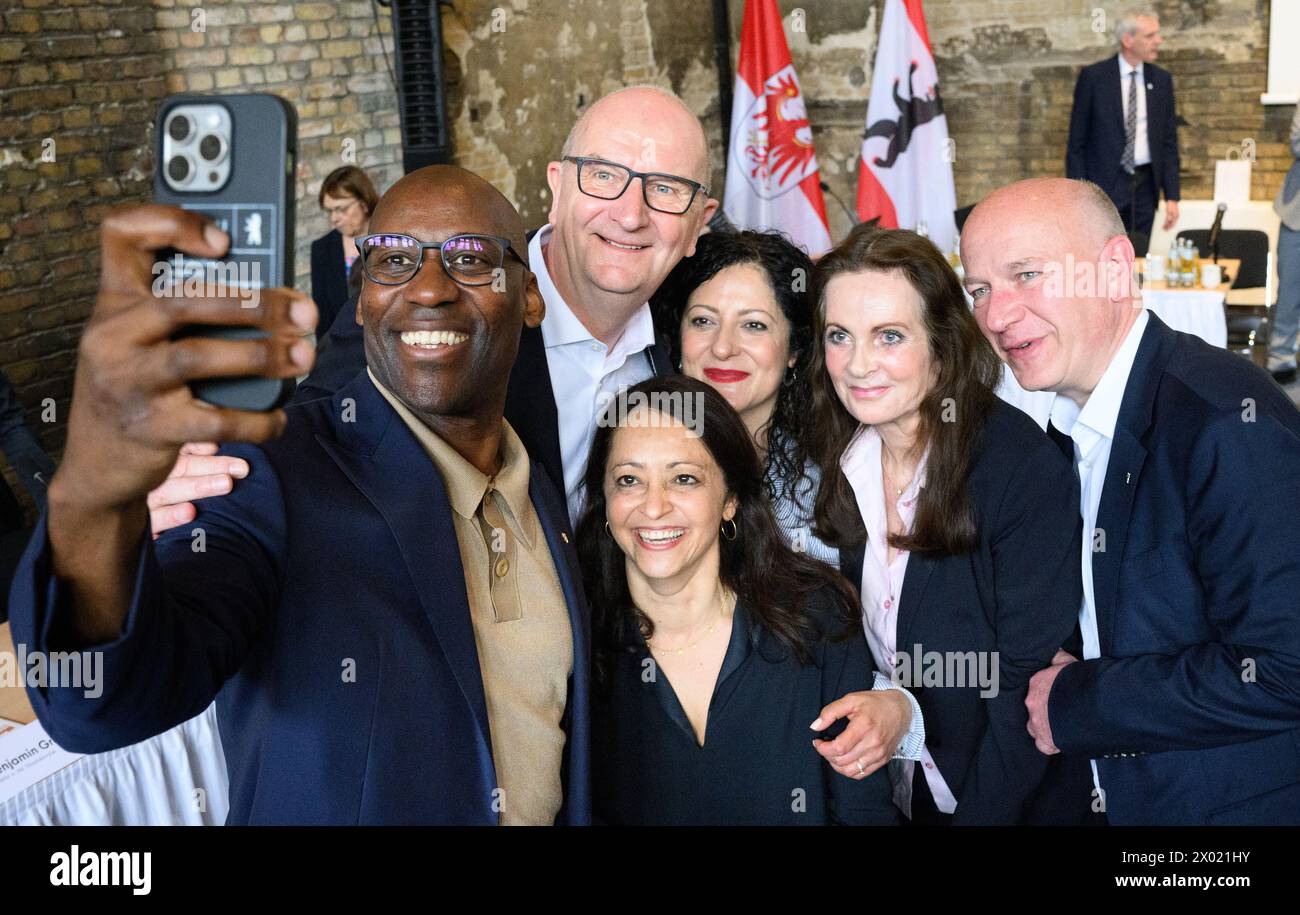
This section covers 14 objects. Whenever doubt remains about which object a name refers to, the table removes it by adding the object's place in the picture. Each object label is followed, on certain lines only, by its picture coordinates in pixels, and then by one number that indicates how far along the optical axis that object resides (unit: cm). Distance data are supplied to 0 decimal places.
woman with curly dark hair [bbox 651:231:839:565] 252
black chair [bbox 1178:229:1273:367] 747
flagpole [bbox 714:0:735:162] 974
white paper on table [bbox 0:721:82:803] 217
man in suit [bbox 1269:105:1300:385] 737
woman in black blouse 209
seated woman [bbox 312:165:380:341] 543
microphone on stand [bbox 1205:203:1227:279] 688
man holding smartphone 93
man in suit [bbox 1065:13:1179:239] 823
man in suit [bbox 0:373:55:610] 400
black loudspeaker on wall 617
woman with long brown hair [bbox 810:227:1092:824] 219
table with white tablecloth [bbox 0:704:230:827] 221
